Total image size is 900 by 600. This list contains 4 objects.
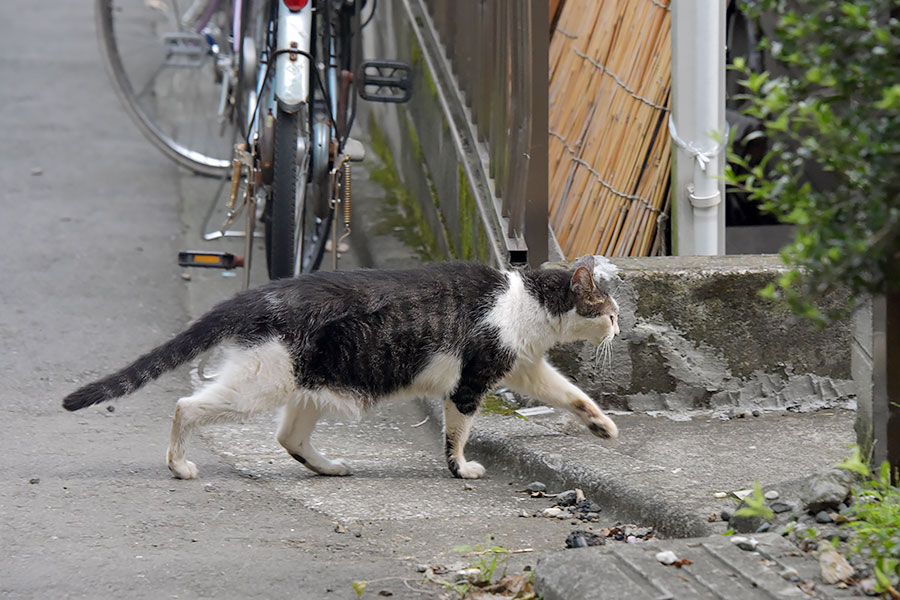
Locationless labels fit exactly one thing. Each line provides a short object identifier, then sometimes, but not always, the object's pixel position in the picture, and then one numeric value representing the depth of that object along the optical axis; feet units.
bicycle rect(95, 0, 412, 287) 31.42
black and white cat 24.39
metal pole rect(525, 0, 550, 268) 29.25
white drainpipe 29.27
